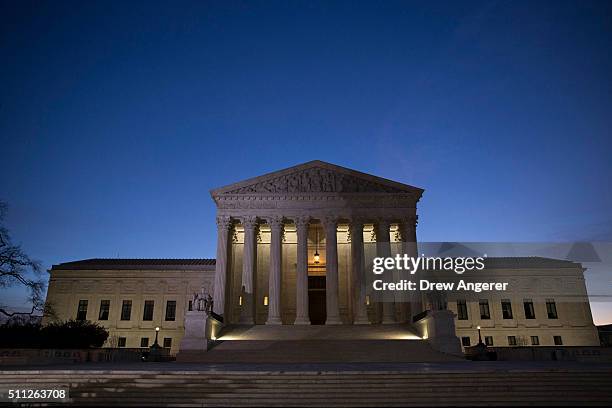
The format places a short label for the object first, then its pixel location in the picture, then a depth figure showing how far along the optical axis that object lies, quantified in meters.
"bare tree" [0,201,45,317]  28.55
